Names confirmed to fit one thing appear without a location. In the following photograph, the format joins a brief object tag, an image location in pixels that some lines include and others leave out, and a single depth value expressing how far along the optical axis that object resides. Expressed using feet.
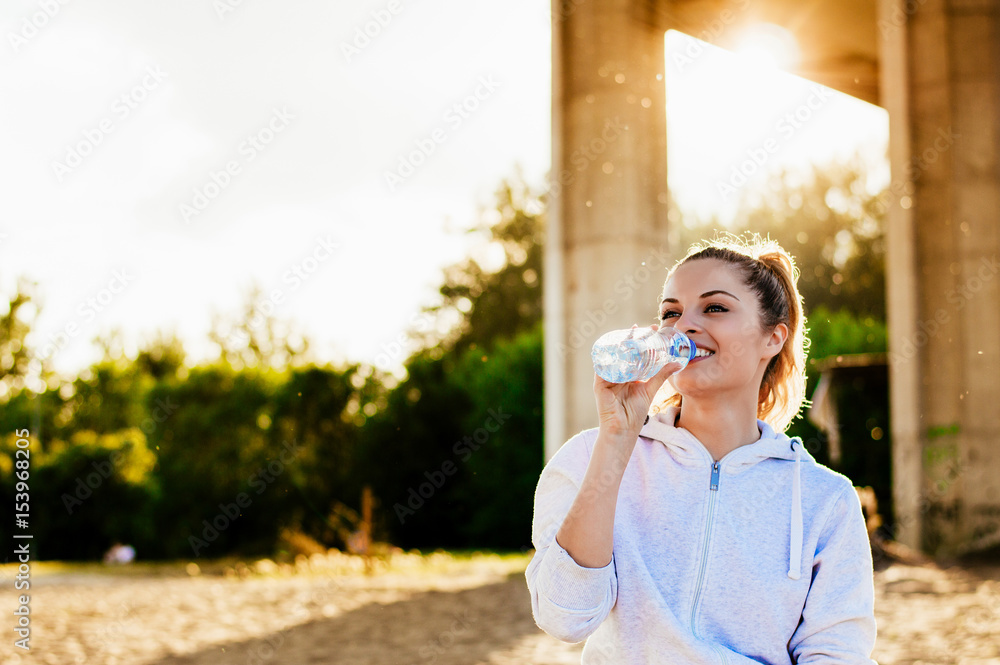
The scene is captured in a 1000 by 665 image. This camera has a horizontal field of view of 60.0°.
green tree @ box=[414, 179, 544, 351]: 90.12
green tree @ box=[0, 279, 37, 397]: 63.05
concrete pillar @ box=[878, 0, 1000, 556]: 33.04
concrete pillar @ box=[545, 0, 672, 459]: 27.91
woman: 5.71
